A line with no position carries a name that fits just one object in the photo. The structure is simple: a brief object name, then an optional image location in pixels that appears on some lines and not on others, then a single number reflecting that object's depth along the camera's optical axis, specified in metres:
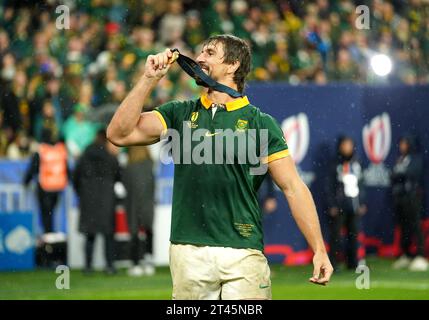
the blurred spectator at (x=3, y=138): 18.81
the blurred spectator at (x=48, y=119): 18.25
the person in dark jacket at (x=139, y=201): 16.39
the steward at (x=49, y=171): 17.22
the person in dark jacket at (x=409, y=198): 17.14
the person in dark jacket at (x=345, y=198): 16.52
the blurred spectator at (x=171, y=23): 19.92
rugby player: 7.26
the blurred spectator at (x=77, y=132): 18.03
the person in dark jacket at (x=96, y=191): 16.30
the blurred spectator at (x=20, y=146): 18.72
